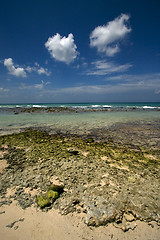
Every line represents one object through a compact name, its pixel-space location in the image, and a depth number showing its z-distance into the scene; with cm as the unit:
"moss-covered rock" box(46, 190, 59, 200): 327
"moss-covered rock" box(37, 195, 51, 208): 310
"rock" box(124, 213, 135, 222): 277
